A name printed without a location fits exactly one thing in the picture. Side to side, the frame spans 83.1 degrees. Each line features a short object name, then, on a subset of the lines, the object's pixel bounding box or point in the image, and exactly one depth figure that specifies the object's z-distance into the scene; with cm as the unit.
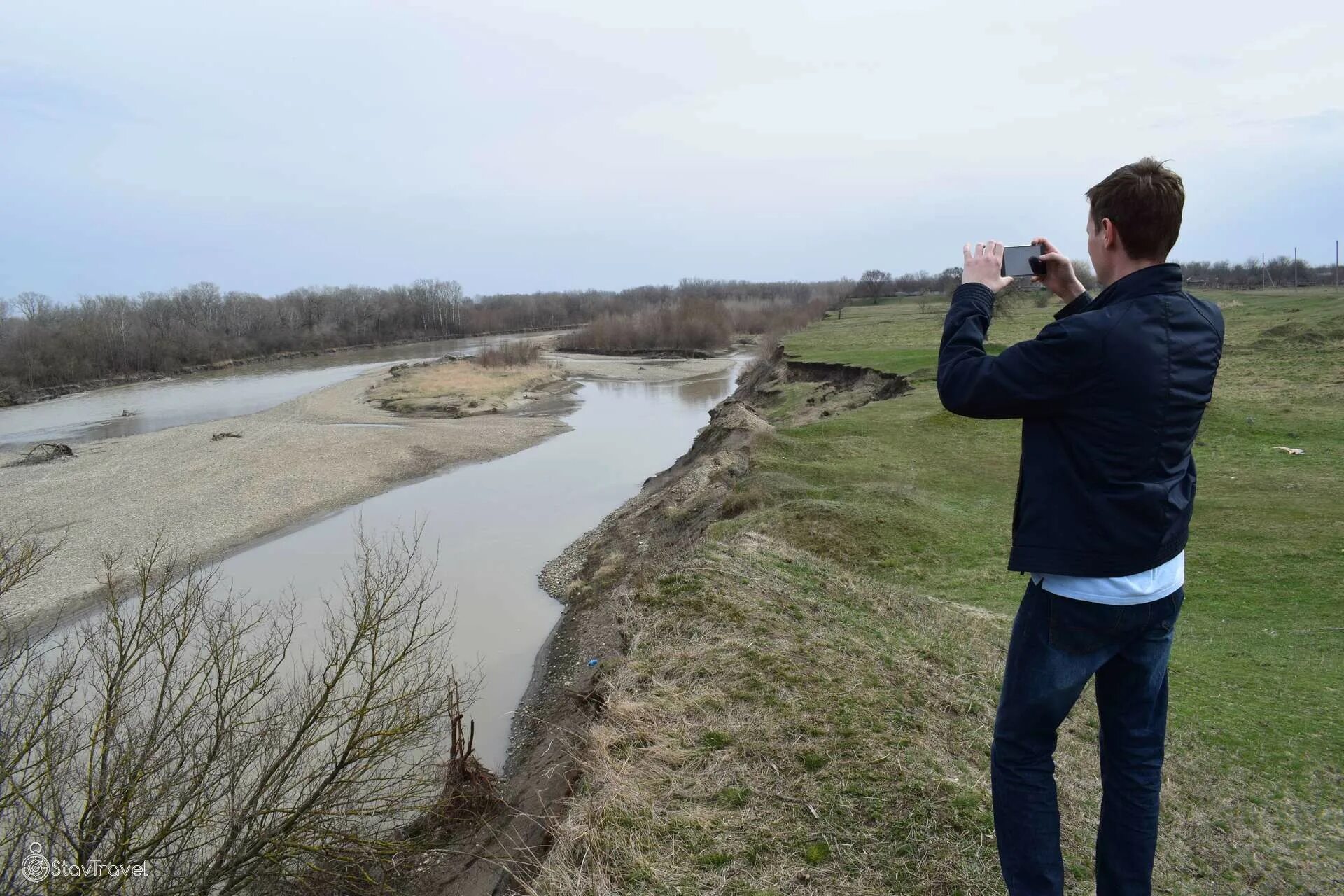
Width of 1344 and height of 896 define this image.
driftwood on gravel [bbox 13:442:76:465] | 3274
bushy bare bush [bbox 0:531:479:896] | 610
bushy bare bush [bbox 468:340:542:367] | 6407
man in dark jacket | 233
